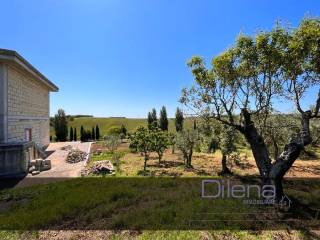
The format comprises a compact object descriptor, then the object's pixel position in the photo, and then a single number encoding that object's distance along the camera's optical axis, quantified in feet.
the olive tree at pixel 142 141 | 46.01
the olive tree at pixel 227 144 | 40.18
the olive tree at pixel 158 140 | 47.59
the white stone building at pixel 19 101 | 33.15
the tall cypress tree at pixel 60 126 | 101.39
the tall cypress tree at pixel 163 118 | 145.30
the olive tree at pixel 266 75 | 20.28
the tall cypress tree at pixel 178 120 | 134.62
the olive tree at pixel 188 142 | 48.61
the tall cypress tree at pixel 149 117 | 150.98
